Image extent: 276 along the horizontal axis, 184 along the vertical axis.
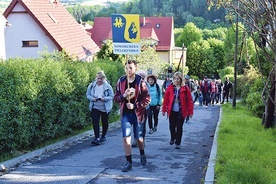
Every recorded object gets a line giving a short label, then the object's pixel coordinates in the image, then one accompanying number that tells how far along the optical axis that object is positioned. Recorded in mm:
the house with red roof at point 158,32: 65000
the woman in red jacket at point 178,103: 9461
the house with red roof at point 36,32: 27969
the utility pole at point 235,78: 24672
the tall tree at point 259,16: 8377
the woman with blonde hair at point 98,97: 10039
